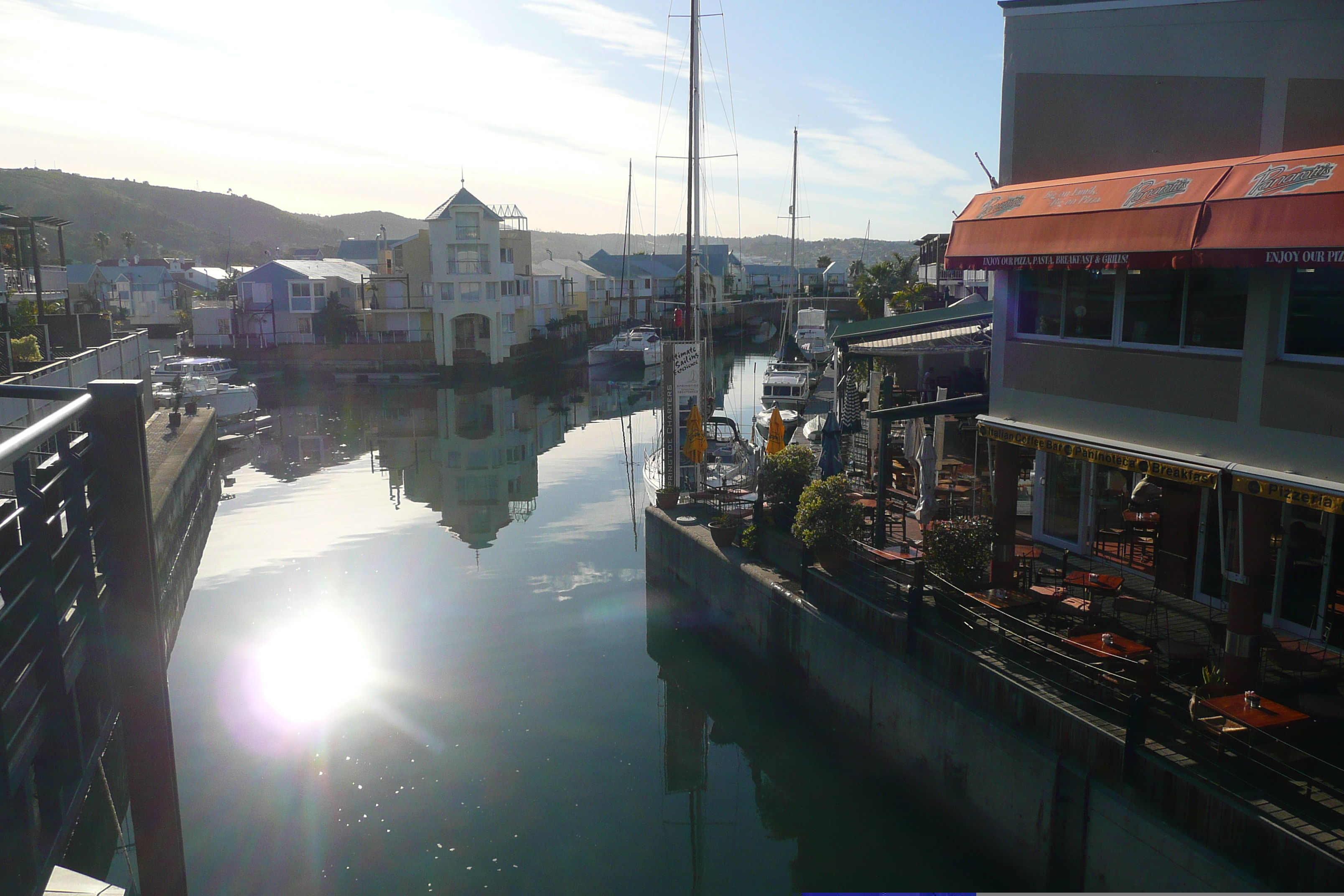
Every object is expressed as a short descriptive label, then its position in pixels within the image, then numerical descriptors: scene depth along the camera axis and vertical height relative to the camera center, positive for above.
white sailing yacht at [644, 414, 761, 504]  25.19 -4.53
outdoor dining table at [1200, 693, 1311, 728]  8.34 -3.70
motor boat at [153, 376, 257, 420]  46.66 -4.91
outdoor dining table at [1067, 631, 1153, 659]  10.03 -3.72
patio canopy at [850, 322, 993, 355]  16.70 -0.72
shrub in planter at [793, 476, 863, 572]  14.34 -3.41
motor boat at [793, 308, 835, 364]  64.81 -2.50
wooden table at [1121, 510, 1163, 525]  12.98 -3.01
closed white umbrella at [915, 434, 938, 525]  14.51 -2.61
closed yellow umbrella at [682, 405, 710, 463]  20.66 -3.07
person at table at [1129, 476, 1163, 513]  13.00 -2.70
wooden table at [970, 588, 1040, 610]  11.90 -3.78
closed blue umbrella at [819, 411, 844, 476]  16.80 -2.66
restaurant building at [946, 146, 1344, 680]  8.99 -0.73
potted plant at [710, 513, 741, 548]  17.83 -4.36
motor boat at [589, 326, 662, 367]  67.88 -3.66
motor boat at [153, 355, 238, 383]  49.91 -3.97
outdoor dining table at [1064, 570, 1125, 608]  11.80 -3.55
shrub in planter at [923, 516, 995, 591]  12.39 -3.30
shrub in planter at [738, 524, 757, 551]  17.33 -4.37
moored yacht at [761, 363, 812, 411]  44.66 -4.29
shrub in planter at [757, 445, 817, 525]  16.75 -3.18
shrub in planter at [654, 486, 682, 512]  20.94 -4.39
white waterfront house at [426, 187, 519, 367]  64.81 +1.85
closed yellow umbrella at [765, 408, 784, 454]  20.64 -2.96
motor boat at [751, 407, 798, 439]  35.31 -4.87
